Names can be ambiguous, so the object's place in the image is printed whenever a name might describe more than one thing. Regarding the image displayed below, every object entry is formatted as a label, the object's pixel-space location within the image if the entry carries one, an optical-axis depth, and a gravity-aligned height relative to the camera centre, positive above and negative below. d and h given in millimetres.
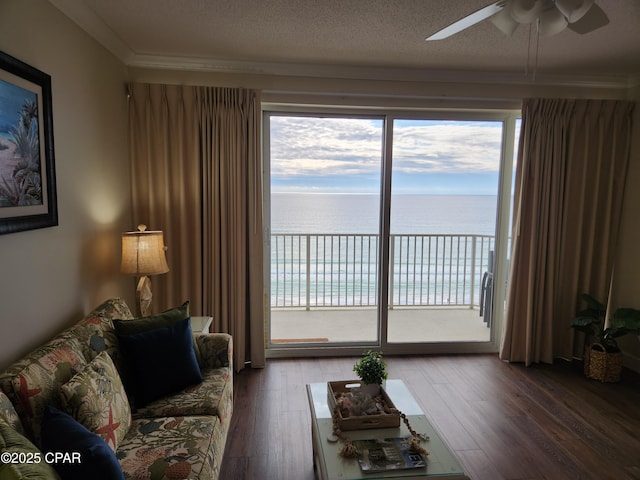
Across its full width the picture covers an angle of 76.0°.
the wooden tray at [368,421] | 1951 -1020
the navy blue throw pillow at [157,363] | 2166 -863
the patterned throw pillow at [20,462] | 1101 -742
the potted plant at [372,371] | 2229 -893
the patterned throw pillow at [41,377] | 1556 -728
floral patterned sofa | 1369 -842
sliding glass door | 3887 +108
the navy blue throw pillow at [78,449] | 1317 -817
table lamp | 2807 -356
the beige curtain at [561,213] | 3693 -22
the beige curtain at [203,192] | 3395 +97
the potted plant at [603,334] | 3391 -1067
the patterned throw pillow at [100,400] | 1621 -826
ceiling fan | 1644 +847
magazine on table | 1693 -1065
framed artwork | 1788 +243
